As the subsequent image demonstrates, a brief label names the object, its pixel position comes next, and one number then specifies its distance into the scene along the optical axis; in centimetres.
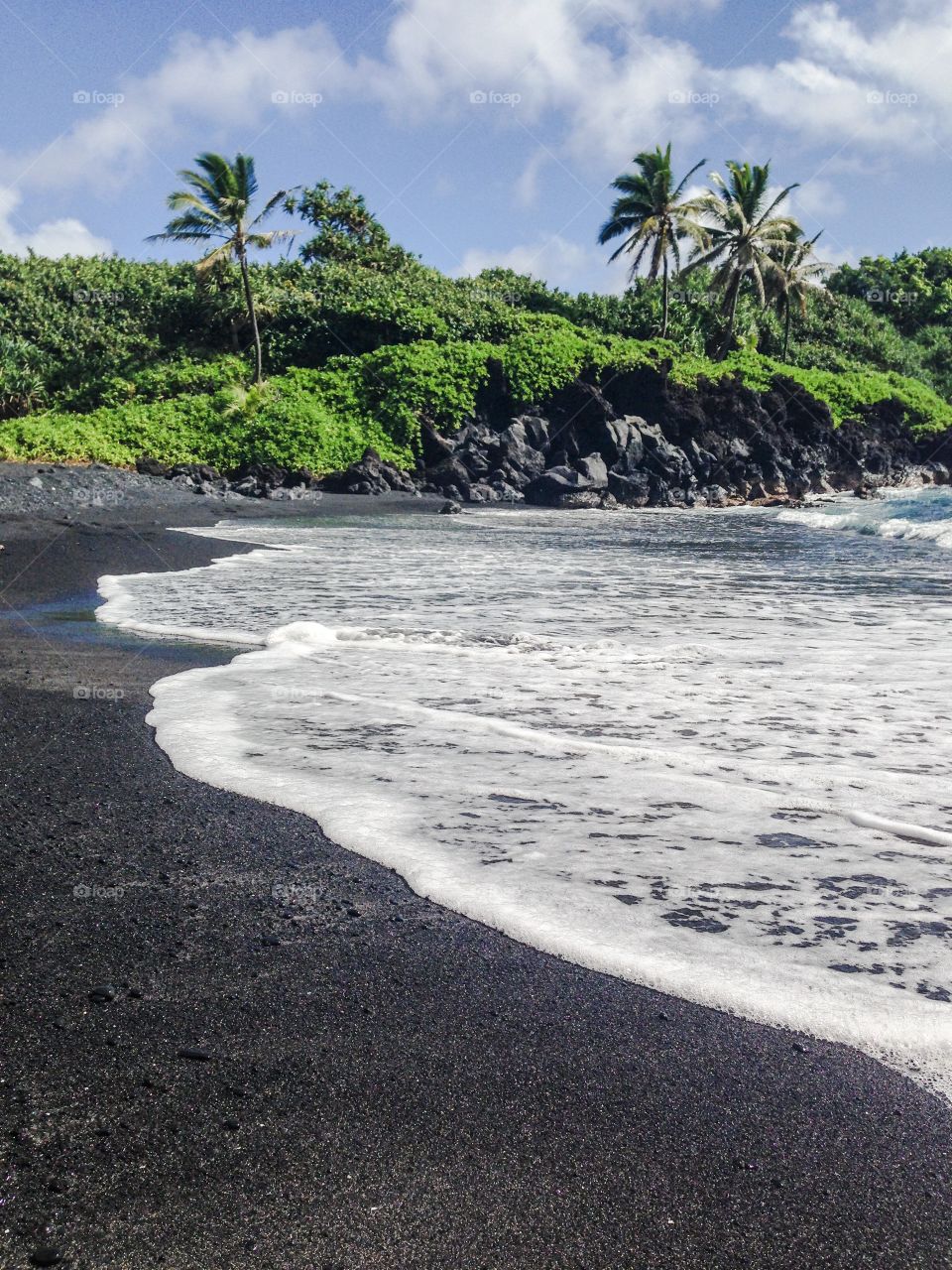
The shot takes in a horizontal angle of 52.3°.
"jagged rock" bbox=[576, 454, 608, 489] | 2586
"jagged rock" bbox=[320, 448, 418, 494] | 2381
